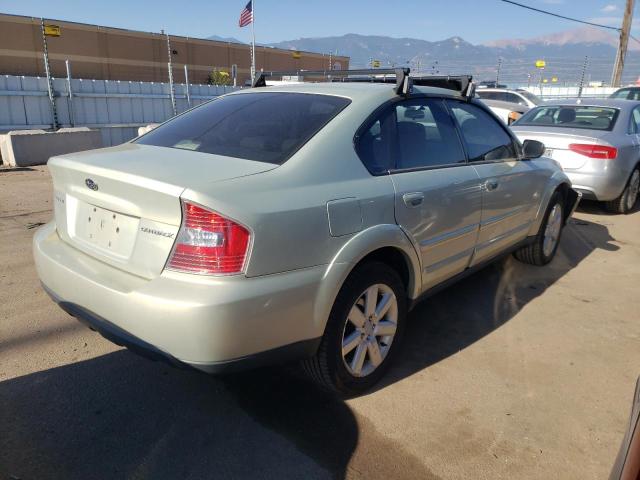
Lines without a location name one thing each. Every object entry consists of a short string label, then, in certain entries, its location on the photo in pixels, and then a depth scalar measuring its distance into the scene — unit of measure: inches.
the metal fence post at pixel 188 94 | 615.6
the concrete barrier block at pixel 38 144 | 380.5
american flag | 828.0
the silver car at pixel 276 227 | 83.4
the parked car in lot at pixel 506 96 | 593.3
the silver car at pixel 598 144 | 263.0
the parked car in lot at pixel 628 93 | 631.2
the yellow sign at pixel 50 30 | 454.4
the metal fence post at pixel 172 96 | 594.0
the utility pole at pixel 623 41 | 864.5
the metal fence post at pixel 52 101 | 466.1
